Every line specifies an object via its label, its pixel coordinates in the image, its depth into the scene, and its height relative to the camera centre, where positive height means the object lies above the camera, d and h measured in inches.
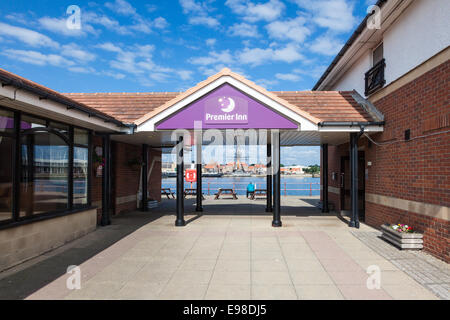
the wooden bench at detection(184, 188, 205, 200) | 815.1 -58.3
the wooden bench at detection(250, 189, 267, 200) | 723.0 -57.7
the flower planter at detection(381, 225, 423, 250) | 276.7 -65.1
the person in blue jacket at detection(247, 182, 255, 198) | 733.3 -45.9
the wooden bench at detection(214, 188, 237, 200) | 733.0 -57.5
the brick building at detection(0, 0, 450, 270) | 246.5 +46.5
